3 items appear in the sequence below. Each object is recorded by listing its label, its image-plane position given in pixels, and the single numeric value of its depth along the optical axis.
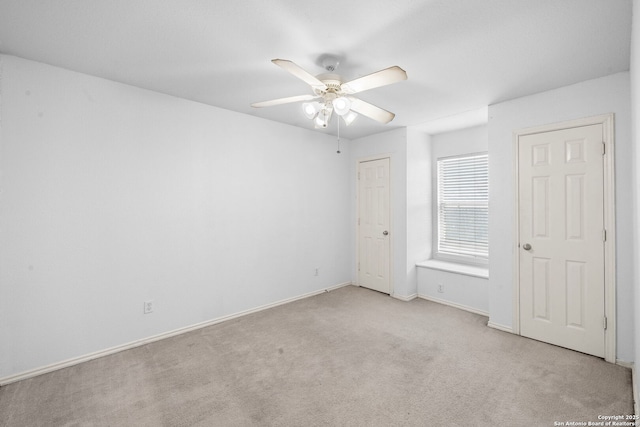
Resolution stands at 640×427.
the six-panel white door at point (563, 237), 2.58
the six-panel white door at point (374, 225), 4.46
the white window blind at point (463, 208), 4.10
